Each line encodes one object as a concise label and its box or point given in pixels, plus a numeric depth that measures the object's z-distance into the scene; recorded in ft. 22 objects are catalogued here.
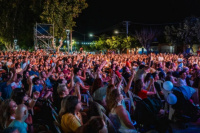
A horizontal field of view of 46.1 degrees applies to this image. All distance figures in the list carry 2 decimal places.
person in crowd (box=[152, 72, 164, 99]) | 20.77
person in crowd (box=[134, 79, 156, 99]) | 16.33
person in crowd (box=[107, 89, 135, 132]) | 11.67
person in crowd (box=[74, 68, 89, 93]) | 21.41
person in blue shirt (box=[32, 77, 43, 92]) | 20.38
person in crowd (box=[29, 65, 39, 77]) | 28.51
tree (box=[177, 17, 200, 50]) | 119.85
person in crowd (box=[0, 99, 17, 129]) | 11.03
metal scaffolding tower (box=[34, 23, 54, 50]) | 92.68
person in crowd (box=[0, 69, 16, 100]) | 17.62
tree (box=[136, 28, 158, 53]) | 141.28
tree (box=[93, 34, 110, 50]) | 143.02
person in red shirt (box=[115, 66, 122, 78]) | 27.99
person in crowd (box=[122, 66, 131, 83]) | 27.74
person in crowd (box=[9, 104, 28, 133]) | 10.05
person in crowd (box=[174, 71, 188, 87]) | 20.63
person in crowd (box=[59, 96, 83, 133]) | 10.48
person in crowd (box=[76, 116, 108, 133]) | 8.25
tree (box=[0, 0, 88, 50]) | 103.65
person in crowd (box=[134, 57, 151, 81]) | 23.10
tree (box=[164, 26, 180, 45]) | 126.62
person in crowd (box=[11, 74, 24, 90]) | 19.31
